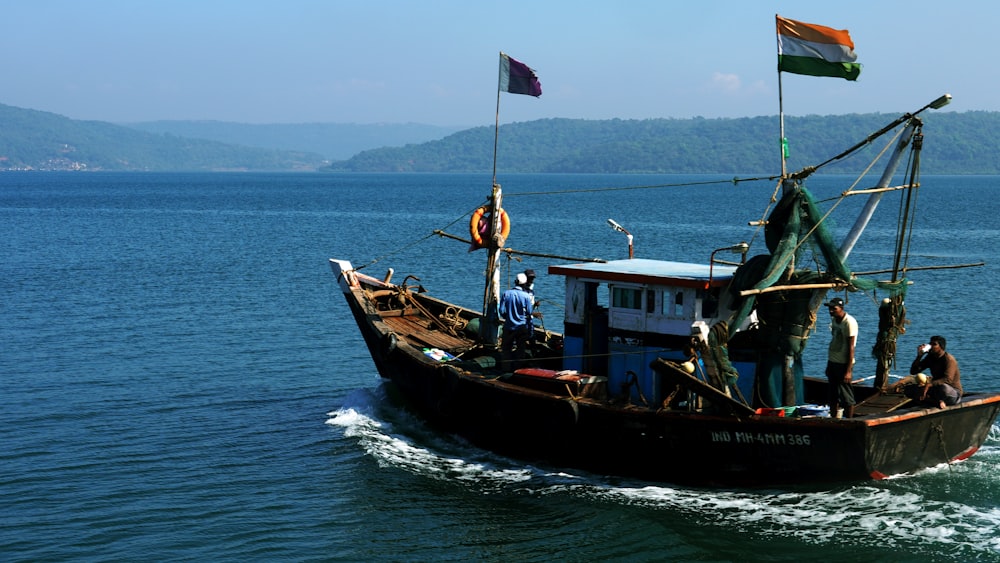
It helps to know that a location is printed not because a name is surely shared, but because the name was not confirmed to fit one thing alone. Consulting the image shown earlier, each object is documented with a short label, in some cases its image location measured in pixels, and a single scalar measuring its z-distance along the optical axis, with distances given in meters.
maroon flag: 24.31
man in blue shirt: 21.22
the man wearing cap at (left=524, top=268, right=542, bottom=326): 21.69
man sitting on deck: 18.00
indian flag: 18.36
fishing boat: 17.59
